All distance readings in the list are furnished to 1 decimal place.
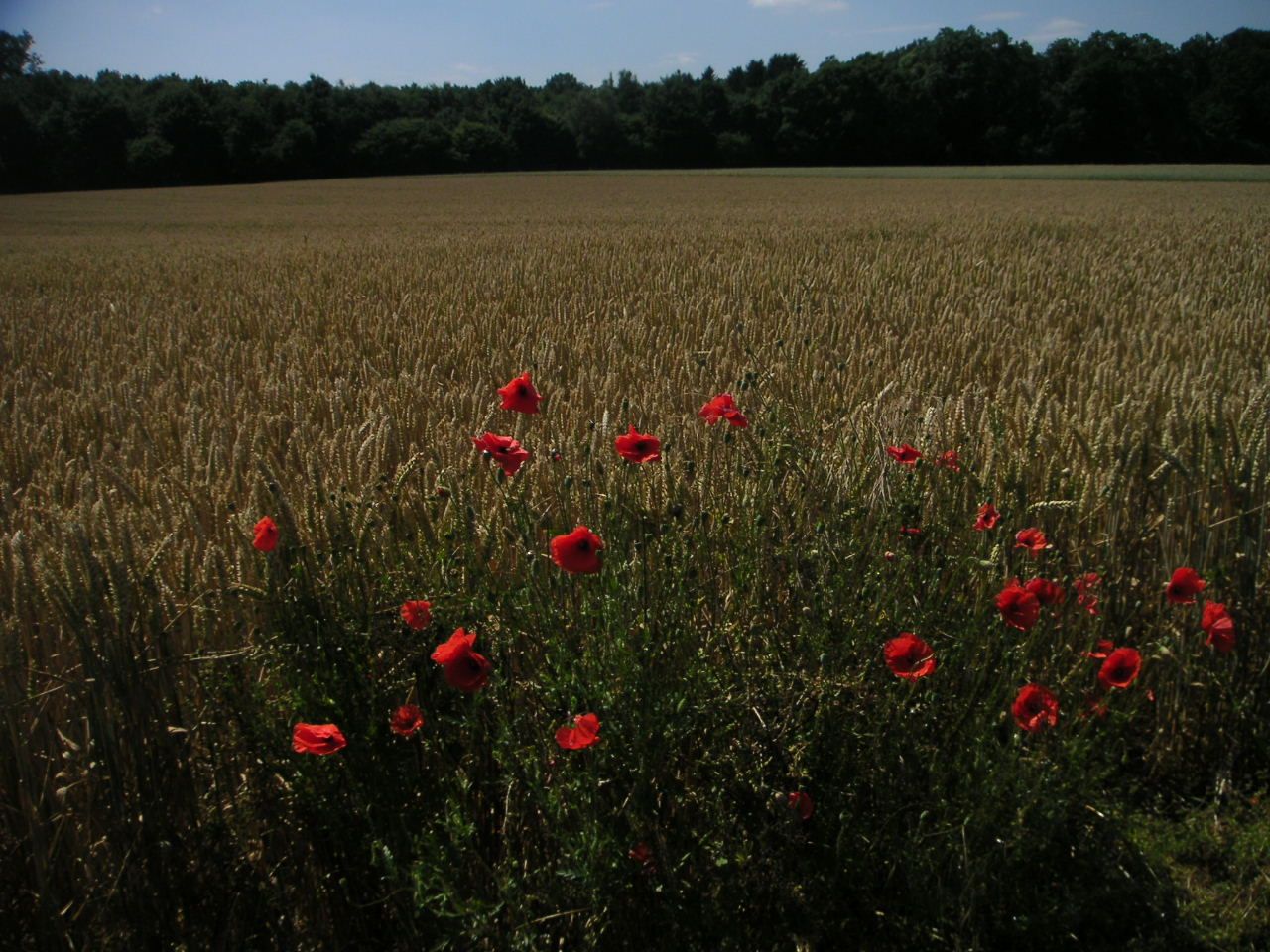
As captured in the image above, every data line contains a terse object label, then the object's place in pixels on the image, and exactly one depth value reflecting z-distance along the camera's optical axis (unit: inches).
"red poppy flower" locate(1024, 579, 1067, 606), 66.7
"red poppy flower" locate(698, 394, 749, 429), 78.3
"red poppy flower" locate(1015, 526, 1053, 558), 71.4
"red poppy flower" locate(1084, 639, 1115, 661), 65.1
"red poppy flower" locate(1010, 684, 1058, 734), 60.7
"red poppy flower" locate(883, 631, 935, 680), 59.7
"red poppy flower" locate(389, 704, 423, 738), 58.9
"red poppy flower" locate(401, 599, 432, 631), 61.6
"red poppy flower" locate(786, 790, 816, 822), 60.0
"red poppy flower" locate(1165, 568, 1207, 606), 65.3
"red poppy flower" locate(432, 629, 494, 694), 56.1
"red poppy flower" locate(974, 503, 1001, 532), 71.5
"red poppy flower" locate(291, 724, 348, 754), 54.4
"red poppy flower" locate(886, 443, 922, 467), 76.9
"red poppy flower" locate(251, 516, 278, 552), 60.6
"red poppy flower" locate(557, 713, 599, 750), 52.5
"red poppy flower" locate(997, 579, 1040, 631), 61.4
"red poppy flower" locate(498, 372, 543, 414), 75.0
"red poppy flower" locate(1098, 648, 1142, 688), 62.7
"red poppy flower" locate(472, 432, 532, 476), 69.2
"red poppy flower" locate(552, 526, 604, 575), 57.9
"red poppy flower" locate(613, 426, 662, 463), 69.2
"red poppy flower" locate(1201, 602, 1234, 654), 66.9
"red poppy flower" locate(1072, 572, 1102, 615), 73.0
